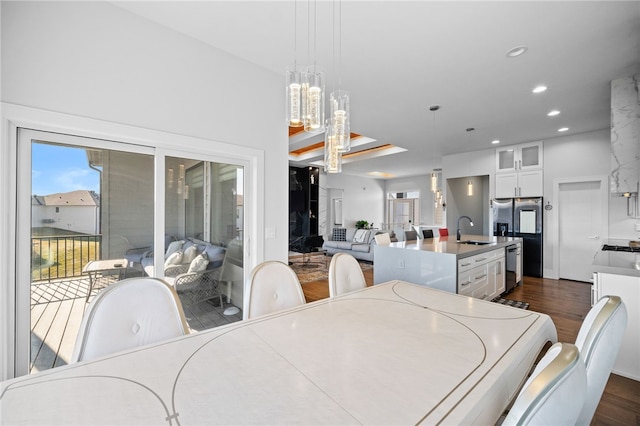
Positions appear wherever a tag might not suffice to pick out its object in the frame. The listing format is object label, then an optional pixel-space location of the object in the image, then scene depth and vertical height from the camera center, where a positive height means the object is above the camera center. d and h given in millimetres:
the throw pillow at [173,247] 2316 -304
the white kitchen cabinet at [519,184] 5383 +614
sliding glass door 1746 -90
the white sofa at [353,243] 7180 -868
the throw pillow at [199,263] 2541 -488
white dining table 717 -541
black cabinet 8742 +377
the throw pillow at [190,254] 2482 -383
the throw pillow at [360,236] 7627 -652
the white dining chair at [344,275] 1979 -484
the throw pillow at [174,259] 2329 -409
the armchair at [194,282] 2412 -668
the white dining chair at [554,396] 562 -399
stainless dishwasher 4160 -881
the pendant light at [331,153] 1810 +432
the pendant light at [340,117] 1706 +629
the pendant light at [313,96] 1521 +685
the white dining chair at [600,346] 825 -425
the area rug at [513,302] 3668 -1280
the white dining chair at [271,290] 1652 -501
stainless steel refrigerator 5324 -241
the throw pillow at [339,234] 8281 -660
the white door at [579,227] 4785 -256
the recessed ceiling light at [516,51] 2422 +1507
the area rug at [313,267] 5461 -1312
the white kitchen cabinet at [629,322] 2014 -828
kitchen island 2871 -621
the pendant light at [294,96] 1515 +679
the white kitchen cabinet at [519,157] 5426 +1189
